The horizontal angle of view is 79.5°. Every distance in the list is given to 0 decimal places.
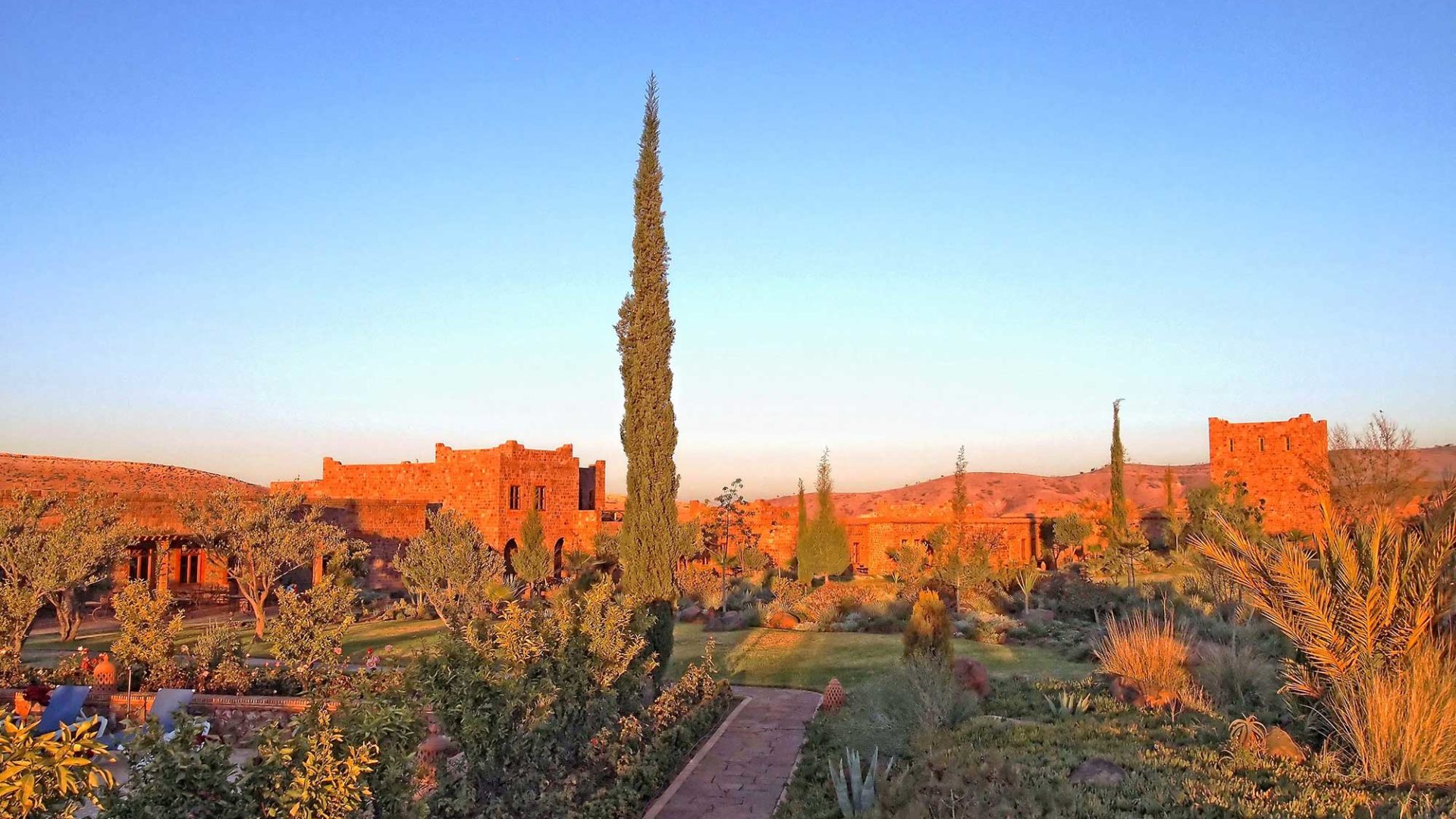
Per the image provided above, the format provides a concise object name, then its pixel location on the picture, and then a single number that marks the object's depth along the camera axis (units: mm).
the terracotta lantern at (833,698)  11391
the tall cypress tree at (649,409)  12789
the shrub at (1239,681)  9008
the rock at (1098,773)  6723
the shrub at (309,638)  10922
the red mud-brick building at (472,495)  27625
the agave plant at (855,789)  7051
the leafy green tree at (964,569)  23094
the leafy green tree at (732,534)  31062
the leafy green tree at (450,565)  17844
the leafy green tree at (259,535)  17547
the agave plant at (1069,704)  9398
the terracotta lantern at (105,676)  11133
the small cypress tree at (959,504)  28234
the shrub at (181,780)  3945
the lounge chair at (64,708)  9625
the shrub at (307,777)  4098
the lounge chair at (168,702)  9788
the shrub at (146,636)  11273
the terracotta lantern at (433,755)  7508
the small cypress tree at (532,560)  25609
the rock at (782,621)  19312
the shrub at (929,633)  10312
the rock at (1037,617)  18969
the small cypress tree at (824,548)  29078
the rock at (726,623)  19391
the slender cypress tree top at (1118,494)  31238
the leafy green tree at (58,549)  14281
